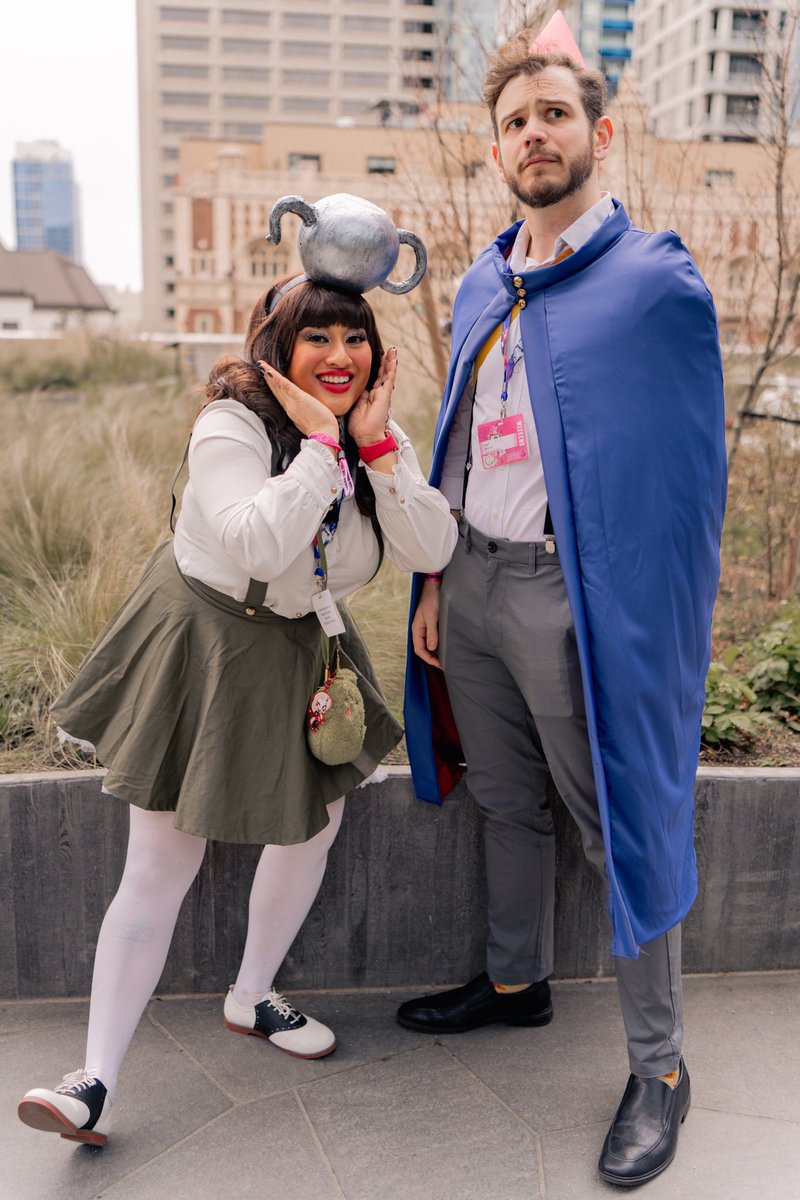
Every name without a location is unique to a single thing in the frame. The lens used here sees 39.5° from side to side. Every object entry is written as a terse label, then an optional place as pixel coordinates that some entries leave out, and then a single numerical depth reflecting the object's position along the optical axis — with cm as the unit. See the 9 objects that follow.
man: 215
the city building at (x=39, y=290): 7319
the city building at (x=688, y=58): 8675
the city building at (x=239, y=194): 6812
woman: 216
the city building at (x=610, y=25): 11138
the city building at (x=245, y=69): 9944
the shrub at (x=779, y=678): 348
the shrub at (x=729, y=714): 320
